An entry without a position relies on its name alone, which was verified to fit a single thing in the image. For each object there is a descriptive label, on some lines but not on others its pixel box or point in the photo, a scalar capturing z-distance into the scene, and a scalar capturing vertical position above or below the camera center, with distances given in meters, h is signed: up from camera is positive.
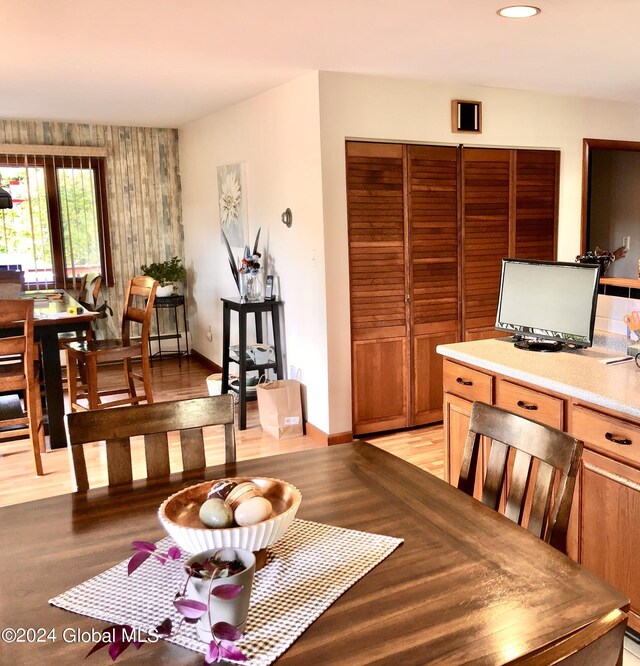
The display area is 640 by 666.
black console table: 4.55 -0.71
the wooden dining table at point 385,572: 1.00 -0.61
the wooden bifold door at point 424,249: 4.28 -0.09
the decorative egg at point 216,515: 1.21 -0.49
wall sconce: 4.48 +0.16
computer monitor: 2.70 -0.29
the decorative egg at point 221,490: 1.30 -0.48
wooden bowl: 1.18 -0.52
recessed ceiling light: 2.78 +0.94
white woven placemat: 1.05 -0.61
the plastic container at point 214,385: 5.08 -1.08
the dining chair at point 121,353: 4.34 -0.71
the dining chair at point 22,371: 3.69 -0.69
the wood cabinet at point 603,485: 2.09 -0.83
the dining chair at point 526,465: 1.42 -0.54
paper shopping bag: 4.37 -1.10
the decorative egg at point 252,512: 1.22 -0.49
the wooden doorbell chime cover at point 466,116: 4.44 +0.79
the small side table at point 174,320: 6.63 -0.80
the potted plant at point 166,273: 6.57 -0.27
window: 6.19 +0.28
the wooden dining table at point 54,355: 4.11 -0.66
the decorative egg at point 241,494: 1.27 -0.48
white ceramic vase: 1.00 -0.54
